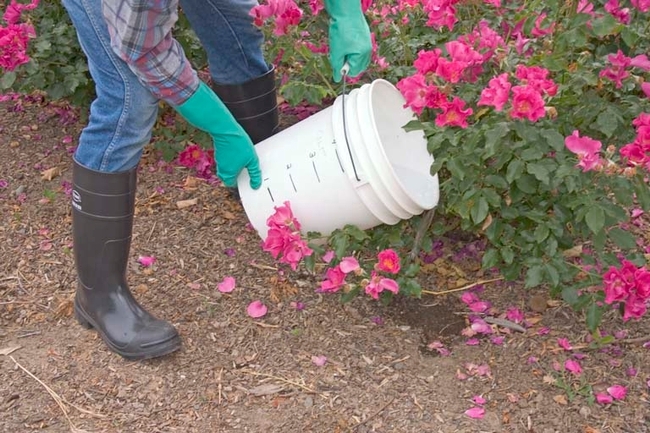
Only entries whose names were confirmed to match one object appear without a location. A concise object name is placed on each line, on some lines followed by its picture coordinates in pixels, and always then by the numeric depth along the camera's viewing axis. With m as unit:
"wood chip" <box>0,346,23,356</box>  2.16
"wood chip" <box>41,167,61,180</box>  2.85
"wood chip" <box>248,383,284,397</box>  2.04
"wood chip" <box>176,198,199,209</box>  2.72
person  1.71
